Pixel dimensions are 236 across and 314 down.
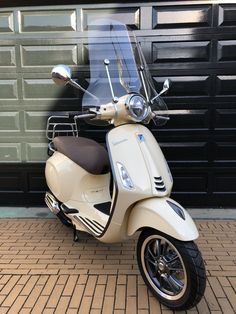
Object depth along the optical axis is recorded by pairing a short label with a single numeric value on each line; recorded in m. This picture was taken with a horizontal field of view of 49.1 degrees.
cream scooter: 1.76
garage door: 2.99
